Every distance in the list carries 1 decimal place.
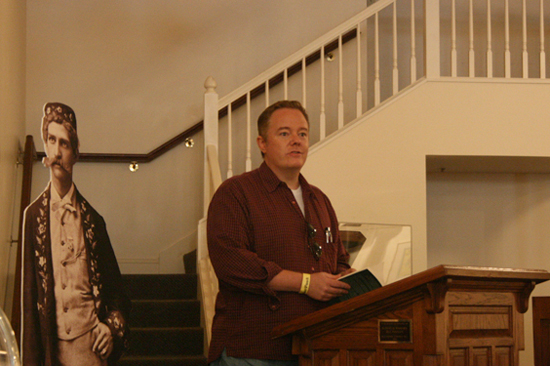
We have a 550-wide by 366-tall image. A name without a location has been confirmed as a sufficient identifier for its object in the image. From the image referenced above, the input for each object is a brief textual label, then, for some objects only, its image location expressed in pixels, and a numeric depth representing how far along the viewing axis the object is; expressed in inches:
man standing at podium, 164.8
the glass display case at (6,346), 129.0
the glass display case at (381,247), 270.6
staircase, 252.9
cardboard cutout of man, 198.9
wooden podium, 155.1
